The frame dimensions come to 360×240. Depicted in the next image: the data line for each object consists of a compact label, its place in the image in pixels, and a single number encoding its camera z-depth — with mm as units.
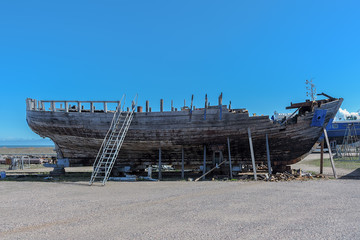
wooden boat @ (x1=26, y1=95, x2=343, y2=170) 13289
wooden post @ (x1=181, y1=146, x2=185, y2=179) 14131
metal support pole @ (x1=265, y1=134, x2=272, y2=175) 13101
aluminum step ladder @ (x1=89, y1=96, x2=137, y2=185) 13535
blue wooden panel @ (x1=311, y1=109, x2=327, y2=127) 12945
